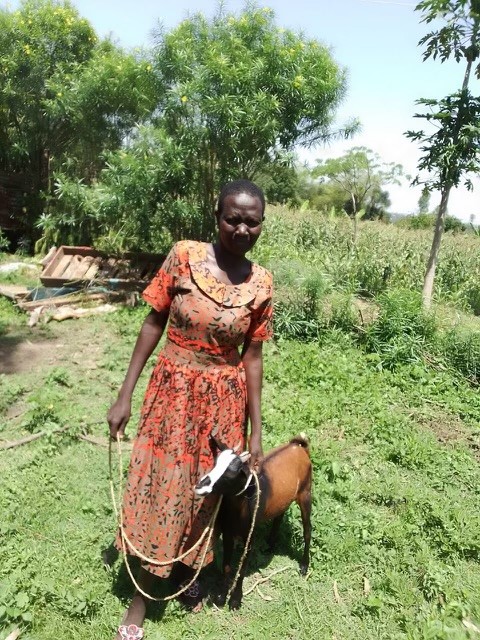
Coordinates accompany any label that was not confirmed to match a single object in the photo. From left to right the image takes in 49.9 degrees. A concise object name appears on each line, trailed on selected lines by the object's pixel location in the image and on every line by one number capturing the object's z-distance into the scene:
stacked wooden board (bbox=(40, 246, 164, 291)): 7.90
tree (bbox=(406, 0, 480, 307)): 5.92
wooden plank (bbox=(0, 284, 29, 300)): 7.28
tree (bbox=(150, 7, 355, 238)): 6.95
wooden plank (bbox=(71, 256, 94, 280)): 8.30
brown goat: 2.04
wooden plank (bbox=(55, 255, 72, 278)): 8.27
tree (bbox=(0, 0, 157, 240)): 8.95
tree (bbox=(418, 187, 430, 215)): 23.05
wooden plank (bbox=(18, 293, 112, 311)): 6.96
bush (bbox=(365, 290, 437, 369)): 5.71
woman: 2.06
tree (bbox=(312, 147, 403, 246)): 15.77
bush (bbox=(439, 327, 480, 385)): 5.59
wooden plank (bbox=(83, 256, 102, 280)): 8.30
